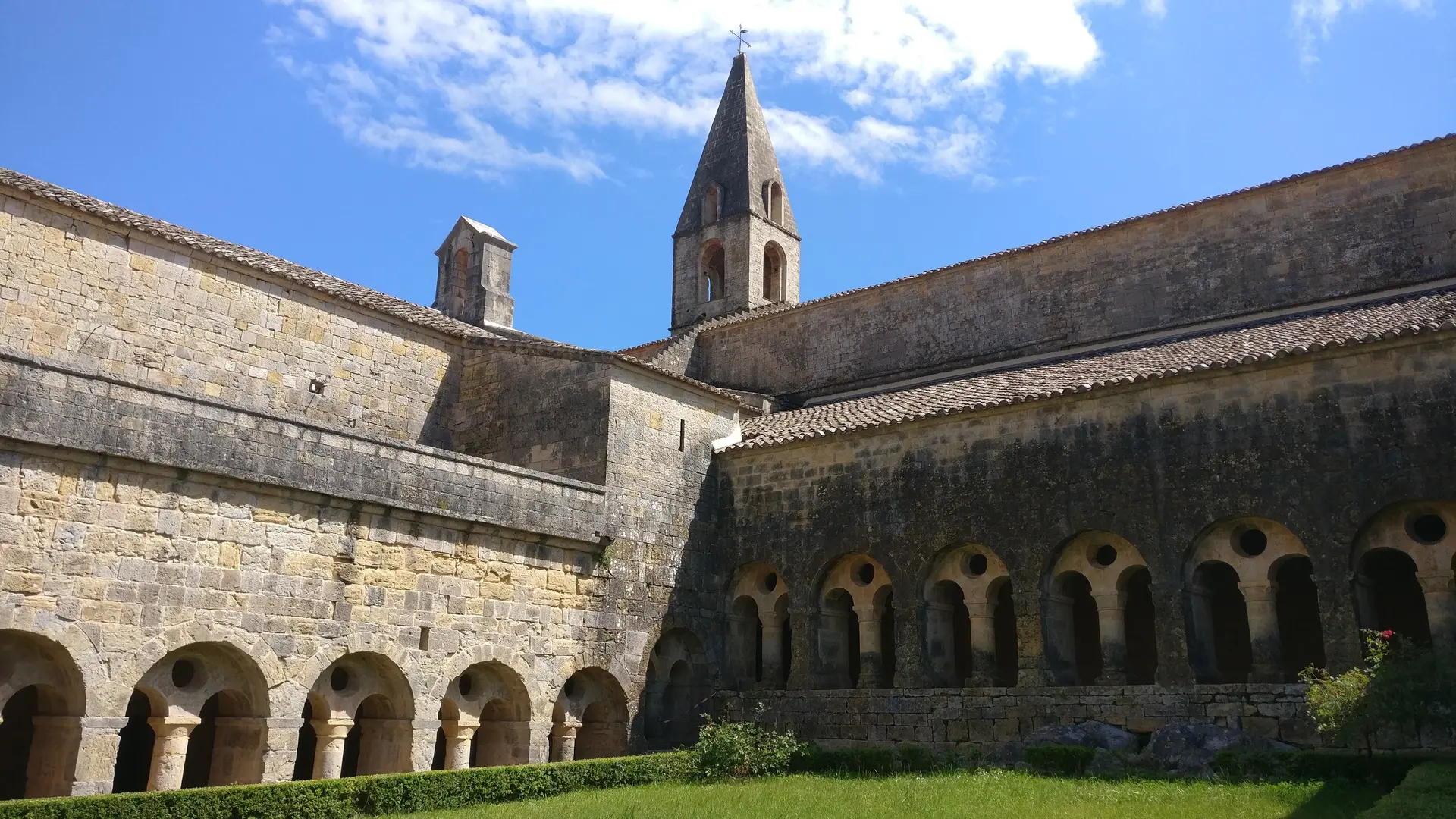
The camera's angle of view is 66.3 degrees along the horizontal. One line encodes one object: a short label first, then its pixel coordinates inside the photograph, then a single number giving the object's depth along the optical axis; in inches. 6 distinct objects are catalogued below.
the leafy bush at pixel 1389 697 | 408.8
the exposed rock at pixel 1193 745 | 478.0
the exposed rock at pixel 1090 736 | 518.0
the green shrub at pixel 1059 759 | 496.4
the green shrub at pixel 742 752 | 563.8
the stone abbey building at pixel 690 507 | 460.8
